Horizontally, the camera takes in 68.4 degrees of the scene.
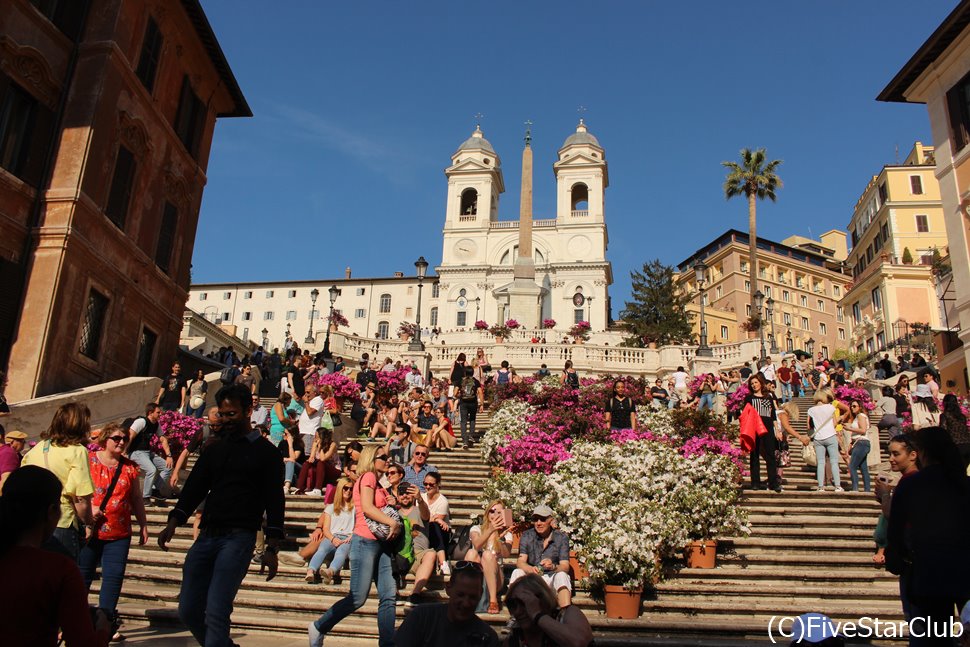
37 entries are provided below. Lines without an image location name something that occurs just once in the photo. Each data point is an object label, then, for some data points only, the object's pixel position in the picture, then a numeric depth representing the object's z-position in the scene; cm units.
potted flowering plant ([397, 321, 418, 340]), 4386
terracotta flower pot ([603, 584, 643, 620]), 777
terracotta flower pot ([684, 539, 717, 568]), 922
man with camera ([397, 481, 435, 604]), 791
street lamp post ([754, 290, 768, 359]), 3236
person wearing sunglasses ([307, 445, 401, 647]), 588
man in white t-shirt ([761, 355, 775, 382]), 2234
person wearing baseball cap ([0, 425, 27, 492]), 693
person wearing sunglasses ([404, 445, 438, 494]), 994
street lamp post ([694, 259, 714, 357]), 3059
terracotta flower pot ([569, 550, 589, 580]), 882
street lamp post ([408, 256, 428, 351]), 3325
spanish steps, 743
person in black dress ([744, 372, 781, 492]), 1206
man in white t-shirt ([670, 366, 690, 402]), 2363
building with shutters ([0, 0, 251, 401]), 1491
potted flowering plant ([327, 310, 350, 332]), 6163
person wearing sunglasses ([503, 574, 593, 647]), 405
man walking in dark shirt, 481
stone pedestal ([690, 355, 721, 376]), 3188
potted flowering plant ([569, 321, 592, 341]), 4319
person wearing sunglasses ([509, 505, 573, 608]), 744
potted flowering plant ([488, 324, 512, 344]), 3907
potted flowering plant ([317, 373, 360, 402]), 2139
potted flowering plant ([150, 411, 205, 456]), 1450
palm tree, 4666
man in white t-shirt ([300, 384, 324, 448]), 1398
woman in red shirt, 605
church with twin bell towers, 7412
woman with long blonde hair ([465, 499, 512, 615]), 789
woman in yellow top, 578
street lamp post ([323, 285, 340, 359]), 2822
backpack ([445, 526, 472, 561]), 900
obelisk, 5166
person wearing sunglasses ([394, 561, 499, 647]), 412
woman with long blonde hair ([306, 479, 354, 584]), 874
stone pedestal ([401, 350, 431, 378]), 3175
